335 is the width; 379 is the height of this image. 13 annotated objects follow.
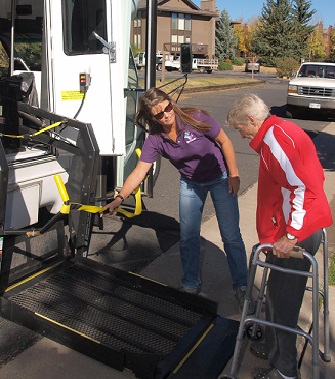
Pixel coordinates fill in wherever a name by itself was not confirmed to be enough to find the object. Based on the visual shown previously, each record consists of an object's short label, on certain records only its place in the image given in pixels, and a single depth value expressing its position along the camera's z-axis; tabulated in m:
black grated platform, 2.95
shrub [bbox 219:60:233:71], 53.75
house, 58.97
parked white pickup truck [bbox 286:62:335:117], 15.42
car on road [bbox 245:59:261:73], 51.22
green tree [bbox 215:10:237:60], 64.00
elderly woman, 2.46
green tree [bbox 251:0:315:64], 59.12
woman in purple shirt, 3.40
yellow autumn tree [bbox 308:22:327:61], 66.06
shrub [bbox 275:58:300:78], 42.81
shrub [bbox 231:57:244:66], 61.81
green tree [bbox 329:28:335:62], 64.05
